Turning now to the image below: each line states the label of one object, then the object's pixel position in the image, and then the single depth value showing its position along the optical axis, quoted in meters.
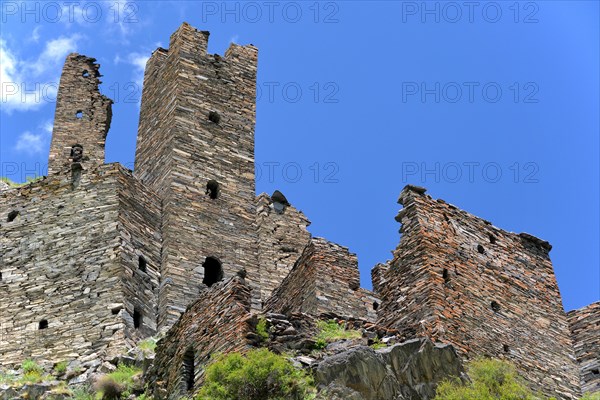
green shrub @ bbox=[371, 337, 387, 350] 23.02
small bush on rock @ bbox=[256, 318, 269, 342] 22.20
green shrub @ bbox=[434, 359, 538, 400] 22.33
